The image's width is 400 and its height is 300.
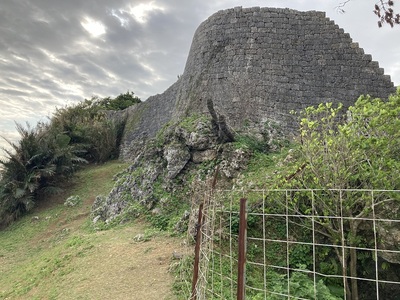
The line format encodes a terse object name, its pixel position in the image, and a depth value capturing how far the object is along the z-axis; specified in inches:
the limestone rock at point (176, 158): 344.8
